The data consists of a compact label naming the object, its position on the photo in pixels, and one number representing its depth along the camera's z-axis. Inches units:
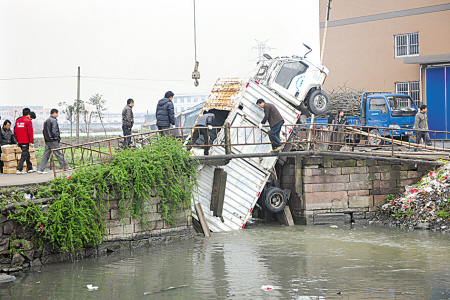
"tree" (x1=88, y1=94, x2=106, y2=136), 1470.2
